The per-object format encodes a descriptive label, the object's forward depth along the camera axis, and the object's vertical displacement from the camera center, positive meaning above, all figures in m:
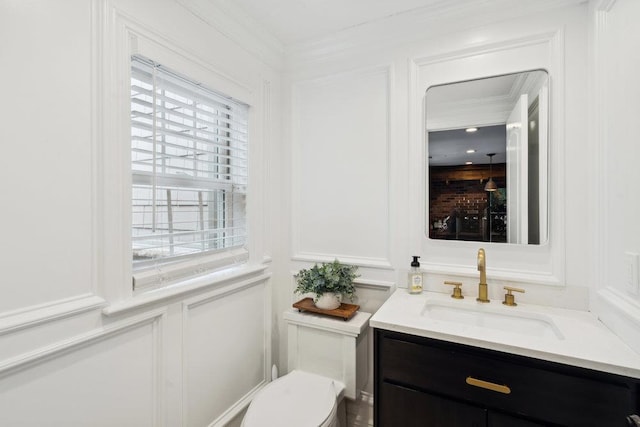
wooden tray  1.73 -0.55
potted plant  1.78 -0.40
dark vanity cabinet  1.01 -0.63
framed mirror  1.53 +0.28
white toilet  1.37 -0.86
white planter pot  1.78 -0.50
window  1.31 +0.18
